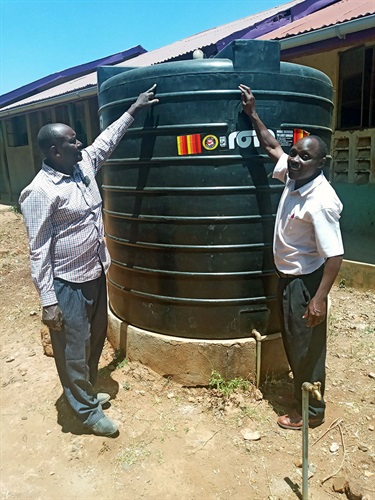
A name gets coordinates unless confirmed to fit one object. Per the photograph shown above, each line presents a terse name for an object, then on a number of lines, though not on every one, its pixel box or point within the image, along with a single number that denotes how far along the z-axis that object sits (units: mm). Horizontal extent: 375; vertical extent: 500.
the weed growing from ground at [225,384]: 3156
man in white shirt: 2404
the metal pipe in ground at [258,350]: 3152
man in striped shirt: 2516
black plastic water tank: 2859
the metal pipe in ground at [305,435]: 2104
